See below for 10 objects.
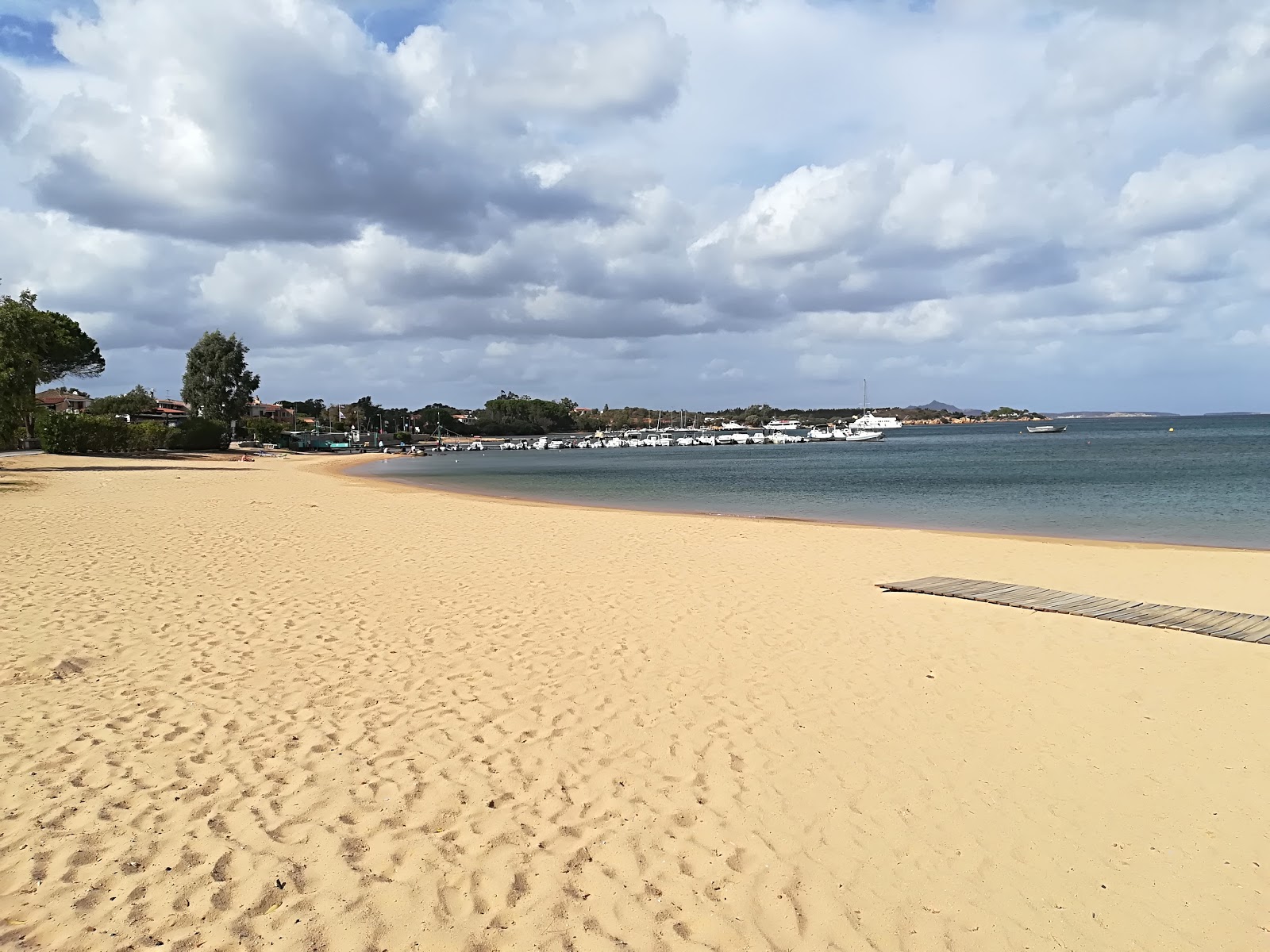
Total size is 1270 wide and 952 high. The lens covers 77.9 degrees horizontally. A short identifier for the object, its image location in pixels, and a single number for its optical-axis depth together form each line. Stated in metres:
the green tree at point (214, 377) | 86.81
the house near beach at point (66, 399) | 94.06
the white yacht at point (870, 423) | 172.19
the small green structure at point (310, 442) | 102.44
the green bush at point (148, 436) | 56.44
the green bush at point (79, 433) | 47.50
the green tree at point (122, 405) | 92.81
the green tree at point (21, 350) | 30.42
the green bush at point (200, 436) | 68.94
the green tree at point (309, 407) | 172.75
